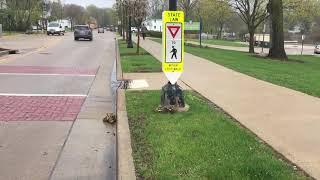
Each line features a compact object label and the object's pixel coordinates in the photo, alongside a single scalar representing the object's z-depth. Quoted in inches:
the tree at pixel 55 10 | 5212.6
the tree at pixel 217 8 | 1827.0
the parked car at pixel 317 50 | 2144.4
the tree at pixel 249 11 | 1795.0
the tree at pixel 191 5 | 2815.5
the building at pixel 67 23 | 5908.5
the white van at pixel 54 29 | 3037.2
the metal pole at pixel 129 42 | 1463.3
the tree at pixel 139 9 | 1204.0
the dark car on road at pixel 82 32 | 2122.3
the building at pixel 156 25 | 4544.8
